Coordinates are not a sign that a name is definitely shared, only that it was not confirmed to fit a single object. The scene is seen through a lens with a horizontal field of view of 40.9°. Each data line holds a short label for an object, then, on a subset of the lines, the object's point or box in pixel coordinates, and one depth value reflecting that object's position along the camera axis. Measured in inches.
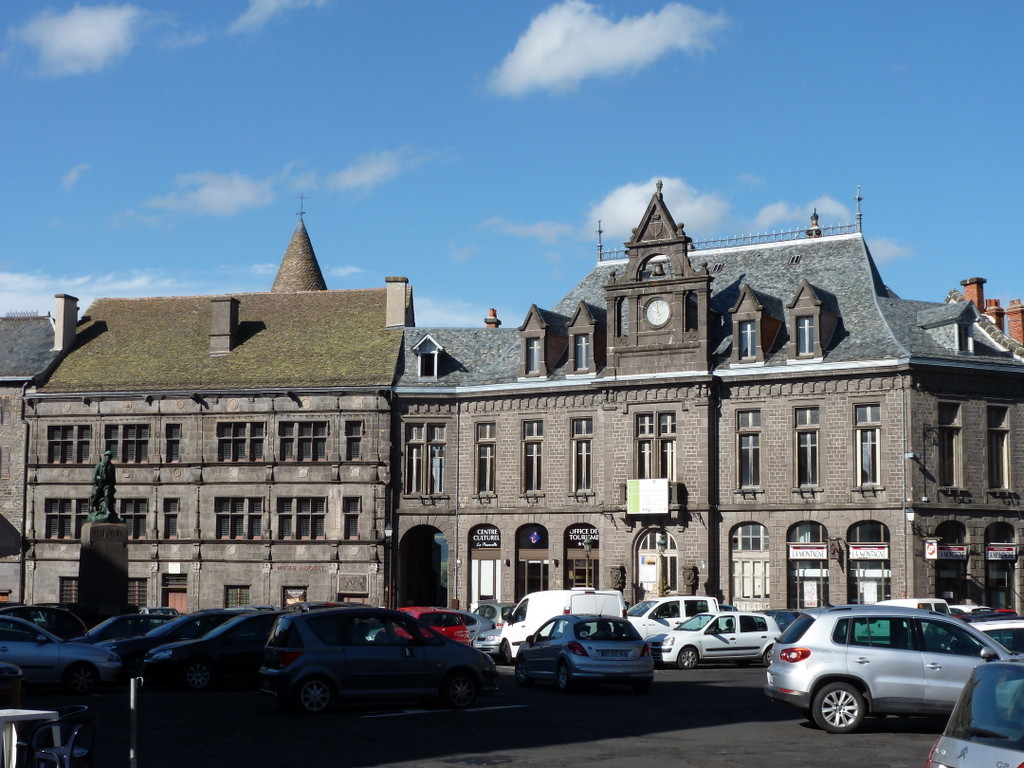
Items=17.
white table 408.8
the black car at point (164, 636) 1055.6
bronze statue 1482.5
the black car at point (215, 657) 997.2
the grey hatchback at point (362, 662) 812.0
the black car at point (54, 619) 1144.8
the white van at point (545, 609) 1304.1
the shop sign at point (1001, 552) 1781.5
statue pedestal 1438.2
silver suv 721.0
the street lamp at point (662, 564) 1865.2
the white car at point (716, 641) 1306.6
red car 1299.2
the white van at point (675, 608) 1423.5
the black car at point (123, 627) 1116.4
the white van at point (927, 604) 1355.8
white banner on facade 1856.5
